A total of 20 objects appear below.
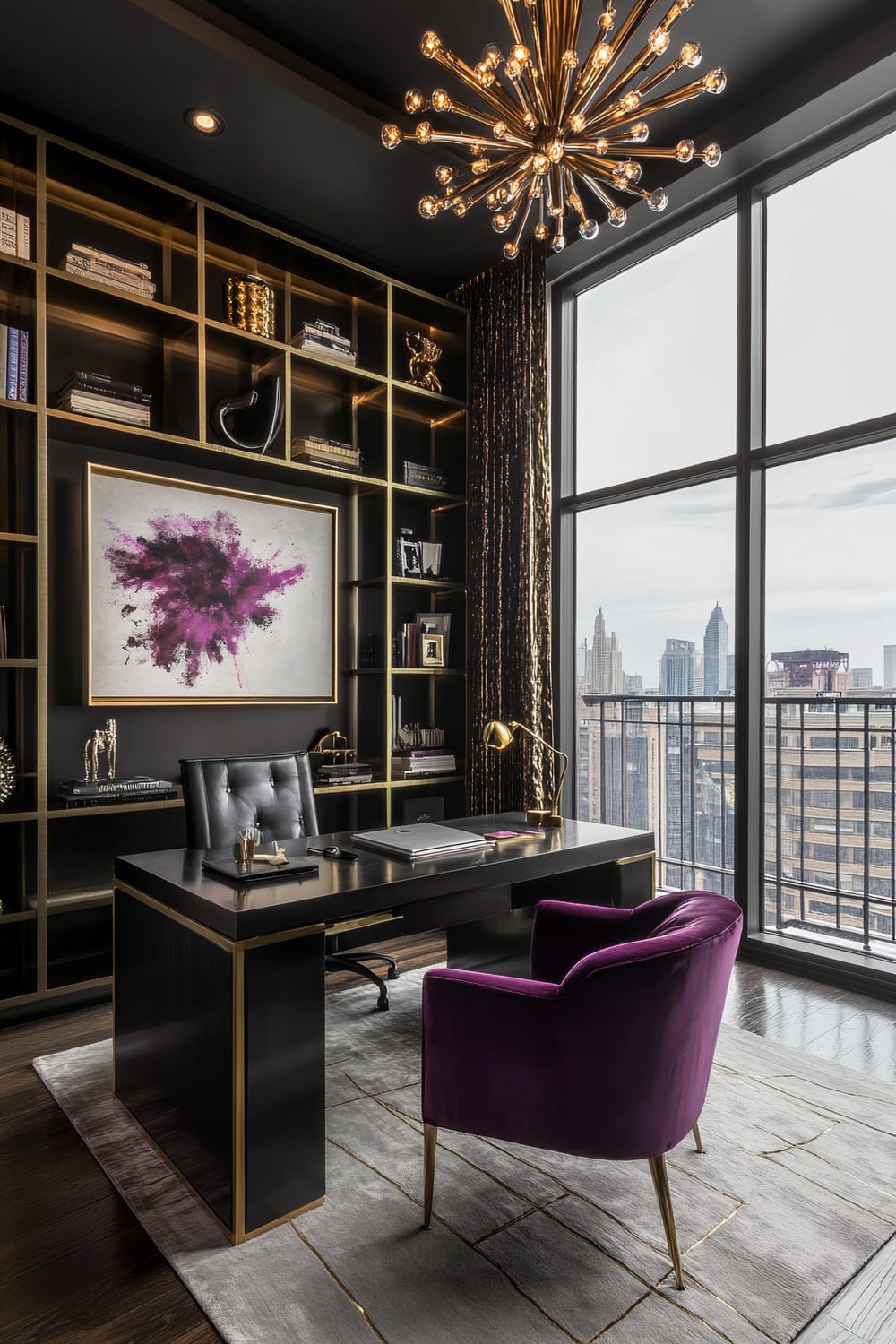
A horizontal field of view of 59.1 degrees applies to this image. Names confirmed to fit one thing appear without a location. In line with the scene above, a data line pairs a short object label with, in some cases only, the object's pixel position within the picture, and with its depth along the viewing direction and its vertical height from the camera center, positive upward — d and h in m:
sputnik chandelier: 1.92 +1.44
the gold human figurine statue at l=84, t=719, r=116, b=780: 3.15 -0.30
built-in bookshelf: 2.93 +0.93
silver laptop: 2.09 -0.47
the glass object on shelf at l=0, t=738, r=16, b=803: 2.81 -0.36
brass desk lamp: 2.40 -0.19
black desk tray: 1.81 -0.47
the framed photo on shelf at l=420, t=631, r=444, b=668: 4.23 +0.11
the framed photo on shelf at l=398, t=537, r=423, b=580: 4.14 +0.59
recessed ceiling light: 2.96 +2.09
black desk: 1.59 -0.70
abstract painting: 3.21 +0.35
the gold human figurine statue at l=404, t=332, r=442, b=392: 4.22 +1.68
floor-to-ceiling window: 3.12 +0.60
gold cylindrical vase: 3.51 +1.64
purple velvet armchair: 1.43 -0.72
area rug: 1.40 -1.15
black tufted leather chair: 2.54 -0.43
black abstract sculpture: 3.49 +1.15
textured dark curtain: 3.99 +0.69
